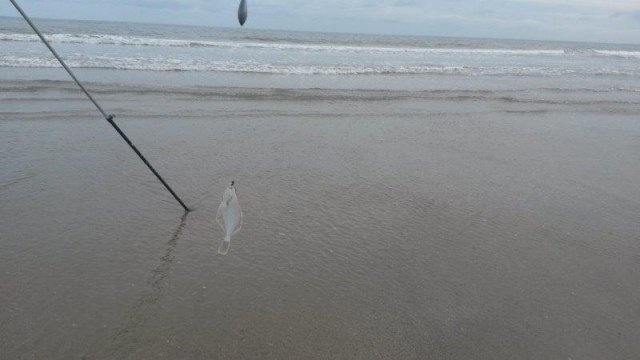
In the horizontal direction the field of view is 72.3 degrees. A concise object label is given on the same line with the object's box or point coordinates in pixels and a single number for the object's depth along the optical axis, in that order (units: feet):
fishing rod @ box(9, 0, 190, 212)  9.88
